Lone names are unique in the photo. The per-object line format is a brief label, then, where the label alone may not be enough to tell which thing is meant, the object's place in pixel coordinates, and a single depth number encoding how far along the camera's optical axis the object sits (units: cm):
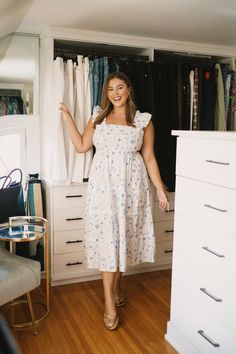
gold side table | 226
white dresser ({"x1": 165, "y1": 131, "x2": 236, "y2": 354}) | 168
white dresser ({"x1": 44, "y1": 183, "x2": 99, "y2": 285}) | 283
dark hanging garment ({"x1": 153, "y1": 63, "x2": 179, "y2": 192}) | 297
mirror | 289
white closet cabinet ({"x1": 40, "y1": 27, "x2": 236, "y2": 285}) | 277
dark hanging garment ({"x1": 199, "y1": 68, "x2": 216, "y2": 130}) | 309
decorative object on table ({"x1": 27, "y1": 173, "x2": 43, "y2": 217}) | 289
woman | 236
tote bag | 256
